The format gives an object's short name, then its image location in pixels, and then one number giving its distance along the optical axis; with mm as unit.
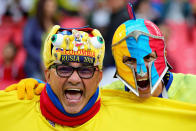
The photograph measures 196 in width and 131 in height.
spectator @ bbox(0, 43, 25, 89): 15875
